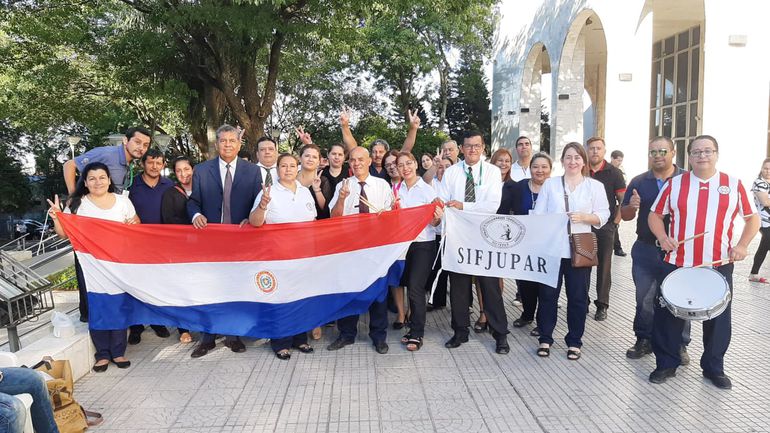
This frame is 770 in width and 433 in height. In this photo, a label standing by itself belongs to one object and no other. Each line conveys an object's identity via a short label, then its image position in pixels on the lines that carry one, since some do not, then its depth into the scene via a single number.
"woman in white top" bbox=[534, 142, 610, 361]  4.69
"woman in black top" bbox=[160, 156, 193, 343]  5.26
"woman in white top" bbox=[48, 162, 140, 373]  4.64
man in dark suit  5.00
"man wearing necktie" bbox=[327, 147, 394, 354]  5.01
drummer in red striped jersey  3.99
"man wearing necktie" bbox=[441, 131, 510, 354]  4.98
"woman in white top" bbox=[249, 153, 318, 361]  4.79
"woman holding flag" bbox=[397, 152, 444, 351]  5.06
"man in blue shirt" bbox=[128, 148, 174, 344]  5.21
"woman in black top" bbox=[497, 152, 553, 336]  5.37
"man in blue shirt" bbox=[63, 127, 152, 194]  4.98
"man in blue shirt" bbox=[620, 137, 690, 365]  4.78
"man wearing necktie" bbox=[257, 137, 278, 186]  5.61
